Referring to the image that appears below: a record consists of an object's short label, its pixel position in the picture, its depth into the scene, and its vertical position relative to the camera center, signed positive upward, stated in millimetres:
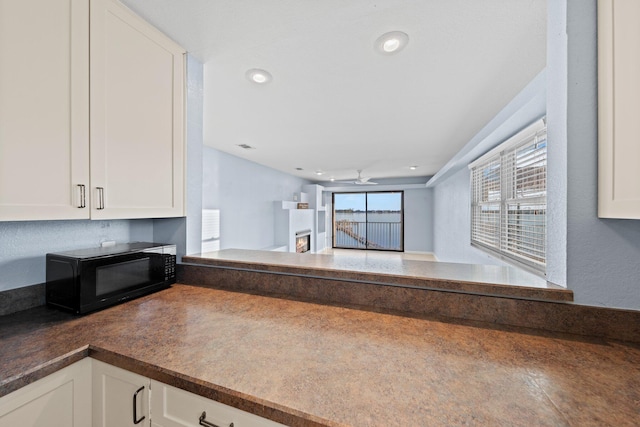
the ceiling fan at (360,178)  5950 +870
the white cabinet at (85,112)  912 +455
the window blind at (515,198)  2176 +160
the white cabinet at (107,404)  705 -604
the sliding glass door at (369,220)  8352 -266
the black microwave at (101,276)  1112 -315
